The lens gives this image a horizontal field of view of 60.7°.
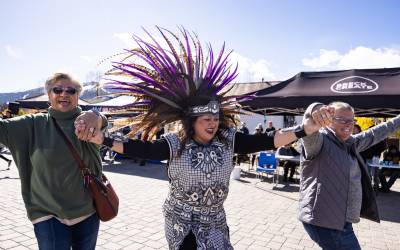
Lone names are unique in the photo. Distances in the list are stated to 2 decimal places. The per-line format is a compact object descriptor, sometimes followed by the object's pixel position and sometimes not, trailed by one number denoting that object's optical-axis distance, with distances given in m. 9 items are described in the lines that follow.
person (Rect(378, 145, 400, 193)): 8.91
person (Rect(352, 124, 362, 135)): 6.61
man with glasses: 2.66
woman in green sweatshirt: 2.32
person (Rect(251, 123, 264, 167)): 12.94
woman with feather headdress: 2.28
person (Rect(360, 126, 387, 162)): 7.79
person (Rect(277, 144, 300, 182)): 9.57
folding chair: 9.96
